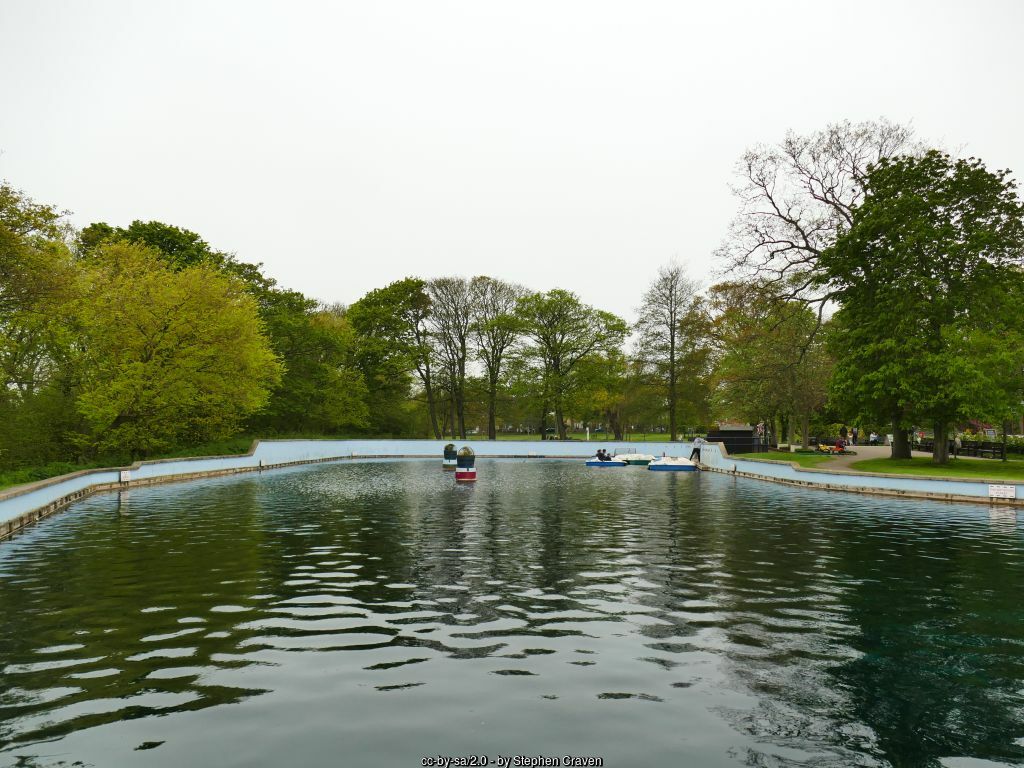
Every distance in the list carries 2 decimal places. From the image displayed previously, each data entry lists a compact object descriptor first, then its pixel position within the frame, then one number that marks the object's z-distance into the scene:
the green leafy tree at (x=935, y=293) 34.28
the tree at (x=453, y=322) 79.94
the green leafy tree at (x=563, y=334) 78.94
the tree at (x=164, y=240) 52.06
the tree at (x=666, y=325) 73.06
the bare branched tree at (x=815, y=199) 40.94
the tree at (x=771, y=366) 46.22
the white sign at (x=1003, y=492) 26.92
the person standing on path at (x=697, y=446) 59.31
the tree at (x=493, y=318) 80.56
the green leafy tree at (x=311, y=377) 67.25
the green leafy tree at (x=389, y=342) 76.75
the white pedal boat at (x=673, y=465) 51.94
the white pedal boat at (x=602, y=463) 58.02
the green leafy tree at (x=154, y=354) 39.41
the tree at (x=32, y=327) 30.16
